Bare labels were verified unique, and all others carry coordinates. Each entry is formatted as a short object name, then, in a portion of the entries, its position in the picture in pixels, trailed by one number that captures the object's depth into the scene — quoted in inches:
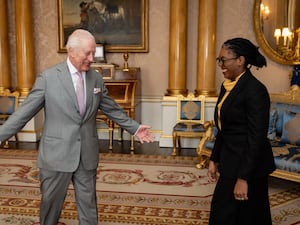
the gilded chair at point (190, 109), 252.7
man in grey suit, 91.4
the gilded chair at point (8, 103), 272.5
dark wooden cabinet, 250.8
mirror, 253.6
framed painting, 278.5
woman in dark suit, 85.7
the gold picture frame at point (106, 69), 264.5
